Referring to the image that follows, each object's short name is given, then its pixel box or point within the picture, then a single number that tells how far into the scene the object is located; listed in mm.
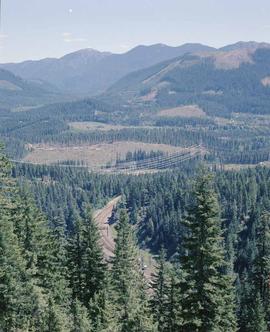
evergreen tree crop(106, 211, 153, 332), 49875
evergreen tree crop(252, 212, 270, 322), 67000
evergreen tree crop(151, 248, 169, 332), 56812
